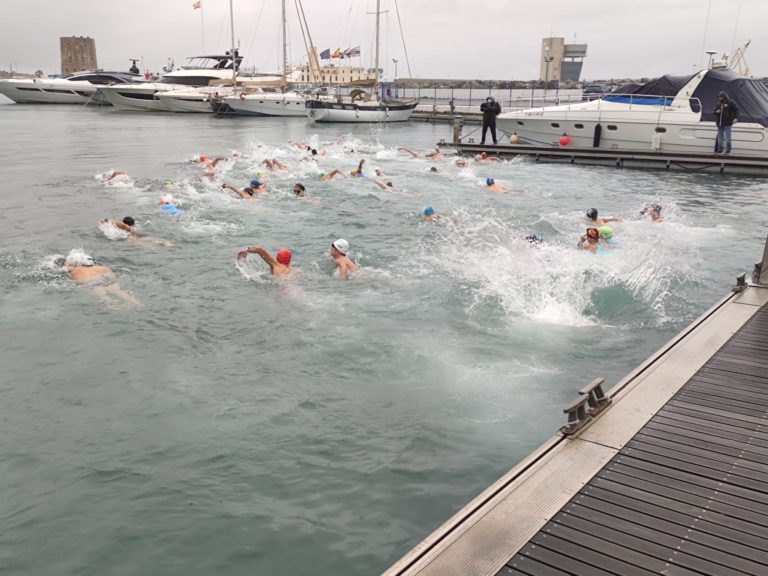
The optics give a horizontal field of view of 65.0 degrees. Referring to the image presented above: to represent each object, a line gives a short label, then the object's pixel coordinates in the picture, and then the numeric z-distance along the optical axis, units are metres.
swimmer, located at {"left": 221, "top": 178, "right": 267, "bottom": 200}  17.92
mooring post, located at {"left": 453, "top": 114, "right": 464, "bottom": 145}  30.17
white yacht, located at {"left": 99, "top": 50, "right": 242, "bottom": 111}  63.66
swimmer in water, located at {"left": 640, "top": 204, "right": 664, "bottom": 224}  15.76
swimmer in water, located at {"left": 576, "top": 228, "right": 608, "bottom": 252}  12.29
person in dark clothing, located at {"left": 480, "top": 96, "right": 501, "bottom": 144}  29.12
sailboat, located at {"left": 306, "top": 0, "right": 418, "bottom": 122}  51.31
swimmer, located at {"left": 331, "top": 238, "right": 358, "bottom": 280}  11.26
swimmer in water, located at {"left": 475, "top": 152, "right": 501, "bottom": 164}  27.66
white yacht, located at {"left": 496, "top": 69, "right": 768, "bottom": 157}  25.38
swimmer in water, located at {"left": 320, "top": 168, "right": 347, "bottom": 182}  22.05
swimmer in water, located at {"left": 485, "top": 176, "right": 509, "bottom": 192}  20.42
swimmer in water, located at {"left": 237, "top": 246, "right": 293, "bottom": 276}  10.91
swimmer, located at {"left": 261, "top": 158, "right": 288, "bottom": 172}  23.70
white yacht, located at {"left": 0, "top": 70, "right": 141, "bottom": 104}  70.94
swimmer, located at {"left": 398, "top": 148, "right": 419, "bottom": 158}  30.15
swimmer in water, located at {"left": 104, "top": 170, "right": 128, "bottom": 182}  21.22
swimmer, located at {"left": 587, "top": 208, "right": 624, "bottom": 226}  15.05
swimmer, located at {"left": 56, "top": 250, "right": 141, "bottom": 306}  10.27
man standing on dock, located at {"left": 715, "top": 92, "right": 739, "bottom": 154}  23.27
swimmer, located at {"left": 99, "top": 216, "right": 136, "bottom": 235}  13.62
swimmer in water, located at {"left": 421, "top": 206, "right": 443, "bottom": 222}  15.77
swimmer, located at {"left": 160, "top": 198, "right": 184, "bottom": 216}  16.05
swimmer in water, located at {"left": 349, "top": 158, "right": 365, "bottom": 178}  22.69
